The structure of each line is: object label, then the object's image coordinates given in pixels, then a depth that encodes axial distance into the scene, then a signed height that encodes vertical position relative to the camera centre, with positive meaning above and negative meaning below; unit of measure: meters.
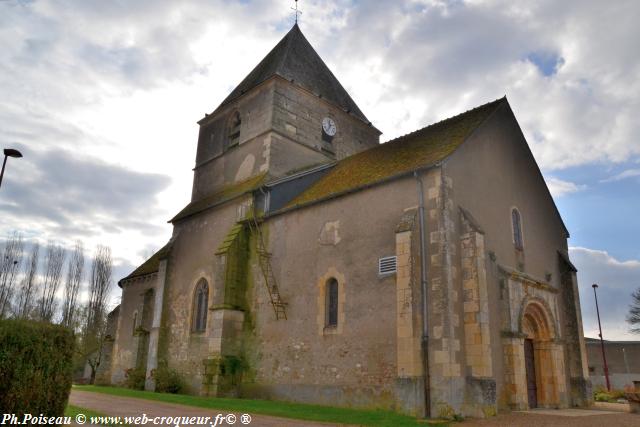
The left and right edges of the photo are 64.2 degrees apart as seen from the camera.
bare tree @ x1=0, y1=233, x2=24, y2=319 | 38.69 +6.70
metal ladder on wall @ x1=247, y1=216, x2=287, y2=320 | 18.28 +3.37
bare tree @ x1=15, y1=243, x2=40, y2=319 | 38.95 +5.33
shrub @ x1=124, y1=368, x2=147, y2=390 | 23.36 -0.75
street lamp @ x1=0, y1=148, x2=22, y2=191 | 16.03 +6.20
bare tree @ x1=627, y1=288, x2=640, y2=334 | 41.16 +4.71
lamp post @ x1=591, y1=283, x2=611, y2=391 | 34.32 +3.18
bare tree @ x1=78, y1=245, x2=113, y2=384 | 34.94 +3.71
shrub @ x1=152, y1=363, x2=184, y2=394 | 20.95 -0.76
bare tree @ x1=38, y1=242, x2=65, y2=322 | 40.00 +4.95
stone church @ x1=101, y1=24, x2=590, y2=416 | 14.10 +3.06
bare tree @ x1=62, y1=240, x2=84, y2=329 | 40.84 +5.16
